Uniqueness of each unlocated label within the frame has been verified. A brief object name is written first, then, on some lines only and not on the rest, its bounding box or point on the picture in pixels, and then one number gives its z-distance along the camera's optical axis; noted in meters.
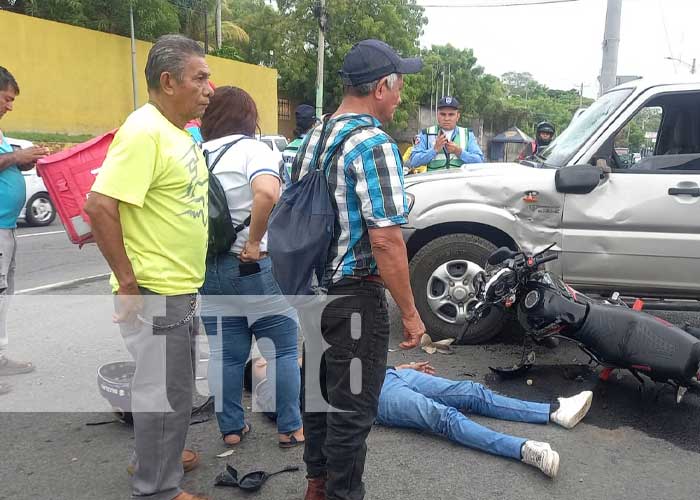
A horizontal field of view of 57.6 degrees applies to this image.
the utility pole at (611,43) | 9.85
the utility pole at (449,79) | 46.88
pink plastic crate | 2.96
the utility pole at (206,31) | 25.66
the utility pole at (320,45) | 23.89
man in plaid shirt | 2.31
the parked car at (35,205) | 11.31
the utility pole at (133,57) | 21.12
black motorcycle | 3.61
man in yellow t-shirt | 2.28
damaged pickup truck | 4.55
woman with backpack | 3.09
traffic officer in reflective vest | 5.96
